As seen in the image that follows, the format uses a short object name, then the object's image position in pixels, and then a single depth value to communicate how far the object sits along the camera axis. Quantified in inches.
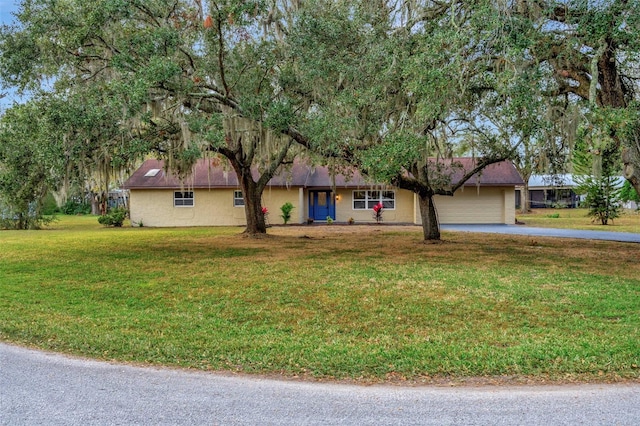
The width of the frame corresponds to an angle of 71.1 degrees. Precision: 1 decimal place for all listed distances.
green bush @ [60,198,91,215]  1579.7
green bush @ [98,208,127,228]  940.0
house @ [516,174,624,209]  1557.6
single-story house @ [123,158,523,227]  925.8
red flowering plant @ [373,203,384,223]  919.0
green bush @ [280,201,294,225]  919.0
